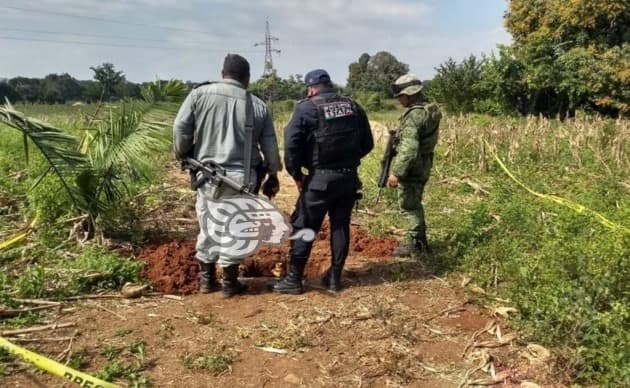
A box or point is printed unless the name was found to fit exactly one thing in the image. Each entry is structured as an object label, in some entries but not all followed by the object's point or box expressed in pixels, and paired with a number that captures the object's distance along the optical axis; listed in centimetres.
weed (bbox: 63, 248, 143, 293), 450
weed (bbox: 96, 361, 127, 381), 320
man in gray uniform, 436
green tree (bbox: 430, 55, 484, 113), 2797
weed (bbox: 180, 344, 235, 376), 340
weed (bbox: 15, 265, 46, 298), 420
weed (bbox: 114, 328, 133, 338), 378
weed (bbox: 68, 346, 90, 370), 332
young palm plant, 532
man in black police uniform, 442
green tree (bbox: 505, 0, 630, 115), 2467
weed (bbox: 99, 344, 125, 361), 347
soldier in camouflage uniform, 526
